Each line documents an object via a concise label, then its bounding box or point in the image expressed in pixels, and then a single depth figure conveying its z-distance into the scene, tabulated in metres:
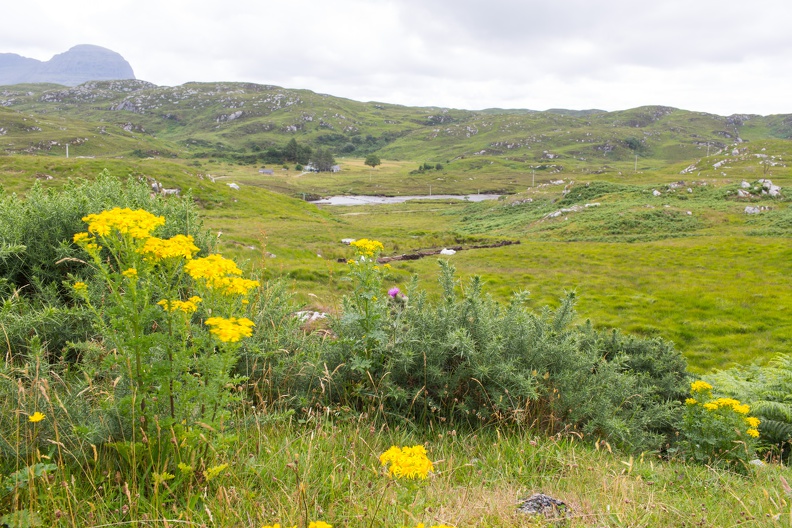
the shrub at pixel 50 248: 5.01
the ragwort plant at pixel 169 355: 2.69
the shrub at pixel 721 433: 4.46
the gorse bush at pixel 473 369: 4.57
